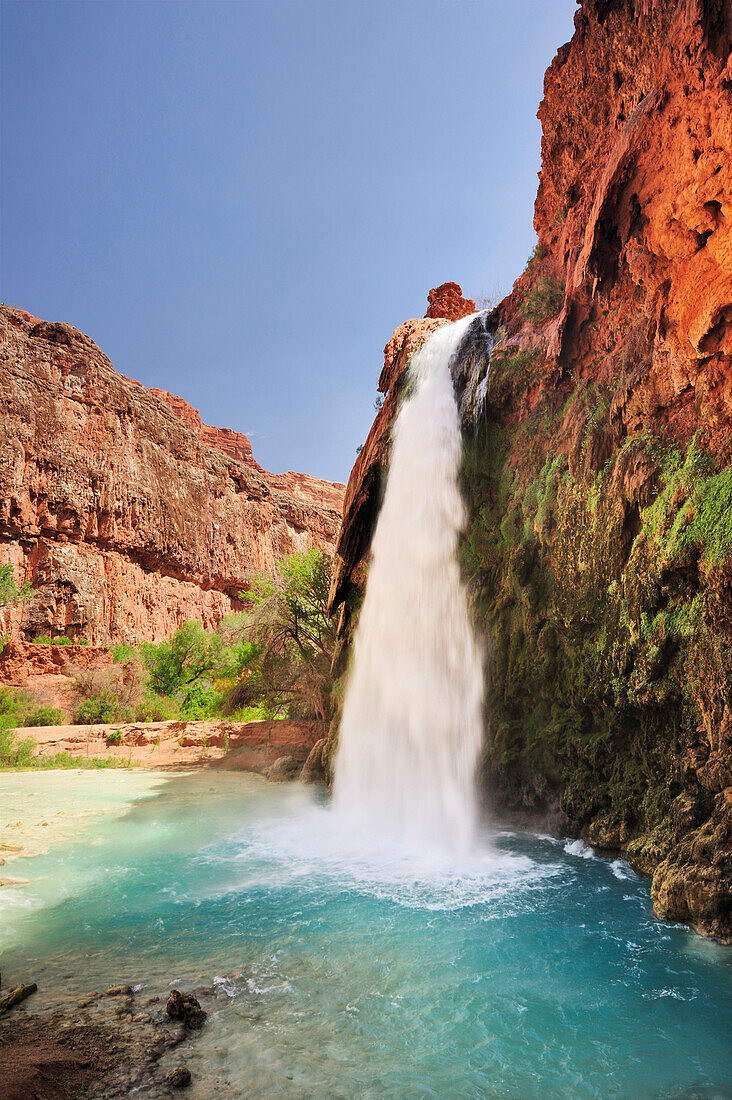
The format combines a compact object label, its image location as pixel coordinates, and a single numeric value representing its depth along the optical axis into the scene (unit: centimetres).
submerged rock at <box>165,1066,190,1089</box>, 331
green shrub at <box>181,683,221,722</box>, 2620
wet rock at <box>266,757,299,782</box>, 1565
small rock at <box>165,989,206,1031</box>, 399
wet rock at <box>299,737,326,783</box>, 1482
